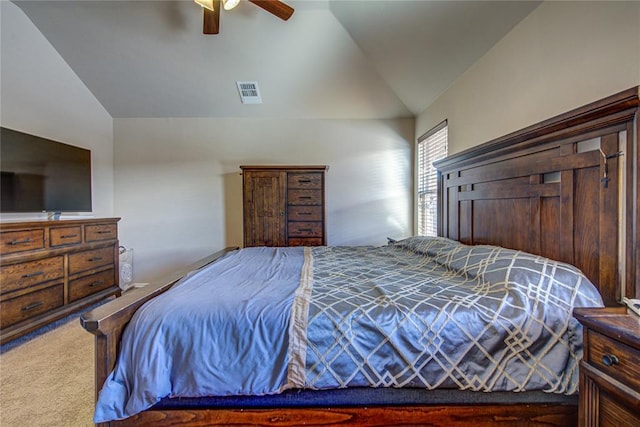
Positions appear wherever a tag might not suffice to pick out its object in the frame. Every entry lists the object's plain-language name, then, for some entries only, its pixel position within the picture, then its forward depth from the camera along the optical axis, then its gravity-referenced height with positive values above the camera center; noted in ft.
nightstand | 2.64 -1.61
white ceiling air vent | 11.52 +5.01
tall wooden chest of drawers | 11.41 +0.23
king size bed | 3.54 -1.76
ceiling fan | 6.47 +5.05
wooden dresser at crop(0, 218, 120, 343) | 7.31 -1.76
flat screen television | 8.12 +1.20
